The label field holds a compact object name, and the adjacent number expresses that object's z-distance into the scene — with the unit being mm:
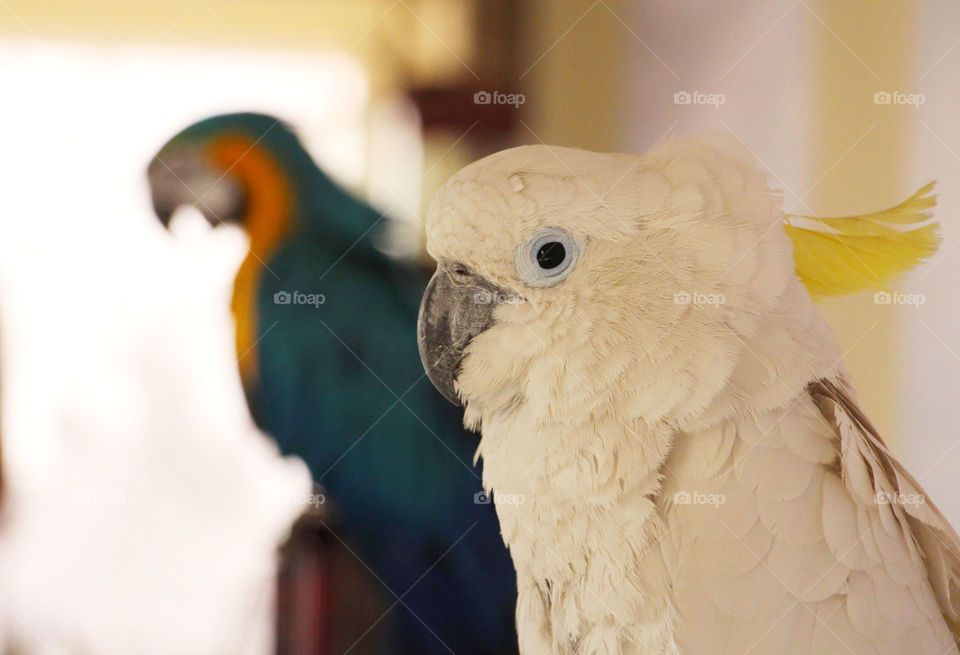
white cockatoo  545
